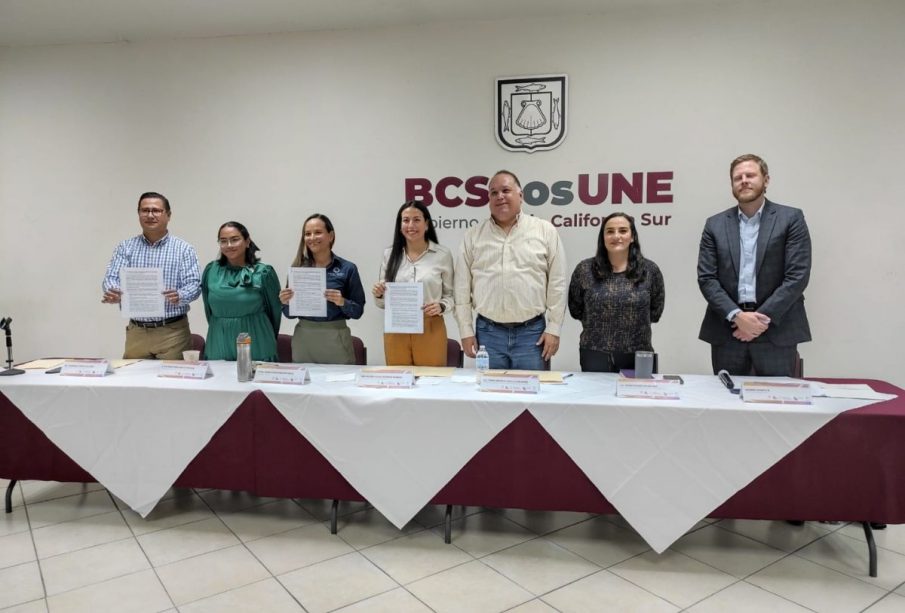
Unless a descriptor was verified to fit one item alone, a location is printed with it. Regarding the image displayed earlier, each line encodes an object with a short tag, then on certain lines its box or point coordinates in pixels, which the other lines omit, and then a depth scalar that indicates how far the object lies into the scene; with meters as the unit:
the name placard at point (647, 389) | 2.20
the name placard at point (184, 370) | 2.55
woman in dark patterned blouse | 2.63
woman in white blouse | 2.90
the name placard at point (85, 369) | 2.61
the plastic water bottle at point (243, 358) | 2.45
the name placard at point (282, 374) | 2.44
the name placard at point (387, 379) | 2.40
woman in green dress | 2.94
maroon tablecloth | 2.01
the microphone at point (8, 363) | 2.65
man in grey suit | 2.56
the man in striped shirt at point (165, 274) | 3.15
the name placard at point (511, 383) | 2.28
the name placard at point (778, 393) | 2.10
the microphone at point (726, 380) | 2.33
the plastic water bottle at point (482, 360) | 2.60
